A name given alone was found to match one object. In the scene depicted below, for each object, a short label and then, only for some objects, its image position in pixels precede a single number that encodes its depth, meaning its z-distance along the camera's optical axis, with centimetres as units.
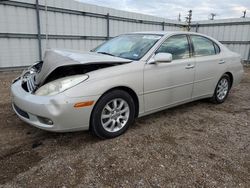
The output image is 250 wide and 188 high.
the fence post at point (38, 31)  749
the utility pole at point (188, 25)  1372
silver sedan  243
